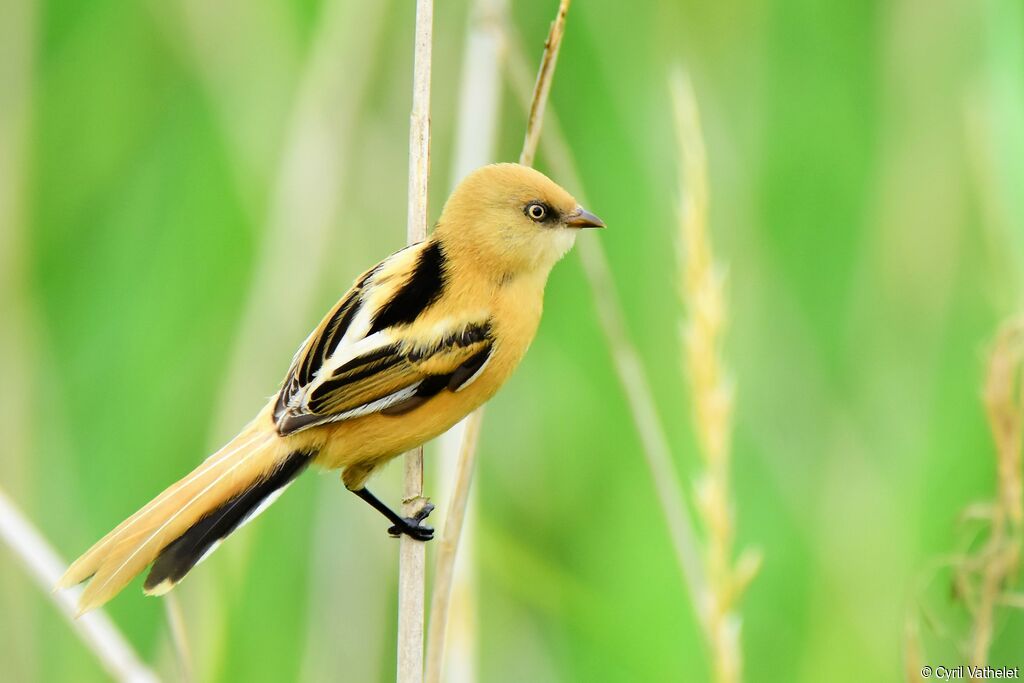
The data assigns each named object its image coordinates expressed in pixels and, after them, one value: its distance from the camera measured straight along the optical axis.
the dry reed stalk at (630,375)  5.57
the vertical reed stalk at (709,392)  4.82
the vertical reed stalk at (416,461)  4.79
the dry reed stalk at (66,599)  4.70
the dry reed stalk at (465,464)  5.00
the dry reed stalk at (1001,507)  4.84
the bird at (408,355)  5.40
